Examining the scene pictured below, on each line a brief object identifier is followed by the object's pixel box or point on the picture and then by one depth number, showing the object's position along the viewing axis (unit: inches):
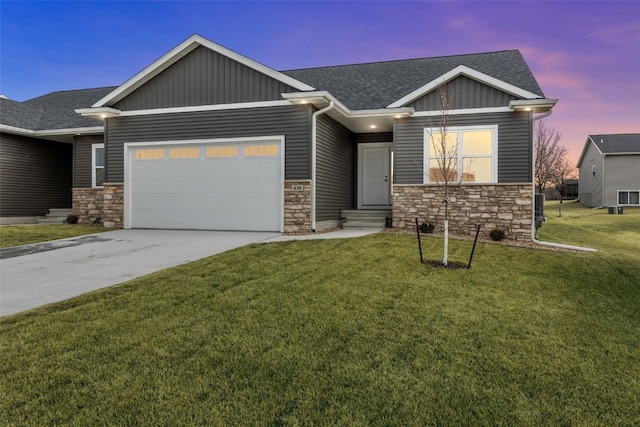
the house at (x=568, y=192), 1582.2
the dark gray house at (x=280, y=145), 378.3
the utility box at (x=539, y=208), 404.9
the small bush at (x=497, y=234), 366.0
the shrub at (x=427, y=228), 389.4
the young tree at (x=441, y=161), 393.1
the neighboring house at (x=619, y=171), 1049.5
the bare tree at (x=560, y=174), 972.4
